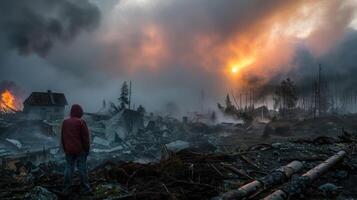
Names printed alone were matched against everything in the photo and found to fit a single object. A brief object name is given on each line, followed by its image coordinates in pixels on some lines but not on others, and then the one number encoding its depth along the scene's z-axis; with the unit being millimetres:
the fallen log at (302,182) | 5826
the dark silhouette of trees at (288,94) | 70250
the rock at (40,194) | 6191
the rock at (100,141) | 28833
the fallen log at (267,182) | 5764
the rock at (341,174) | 8125
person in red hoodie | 6781
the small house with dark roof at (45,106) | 55531
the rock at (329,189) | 6762
